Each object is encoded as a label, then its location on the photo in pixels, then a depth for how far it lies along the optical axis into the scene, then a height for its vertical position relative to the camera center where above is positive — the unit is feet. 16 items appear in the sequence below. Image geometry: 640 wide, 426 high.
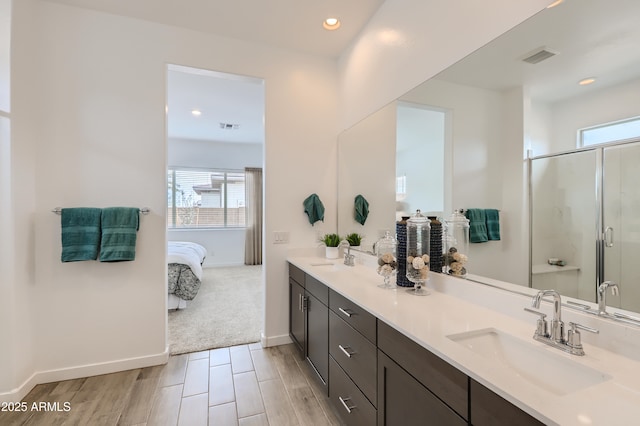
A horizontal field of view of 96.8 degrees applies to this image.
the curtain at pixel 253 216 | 22.31 -0.26
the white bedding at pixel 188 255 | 12.33 -2.00
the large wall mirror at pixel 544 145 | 3.22 +1.08
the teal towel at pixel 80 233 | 7.00 -0.51
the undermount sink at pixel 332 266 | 7.77 -1.54
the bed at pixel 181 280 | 12.04 -2.87
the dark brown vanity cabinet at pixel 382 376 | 2.79 -2.21
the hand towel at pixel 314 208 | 9.30 +0.15
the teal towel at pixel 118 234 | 7.25 -0.54
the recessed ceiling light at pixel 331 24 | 7.85 +5.34
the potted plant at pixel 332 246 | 9.18 -1.08
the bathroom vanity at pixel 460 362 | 2.40 -1.59
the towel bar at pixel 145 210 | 7.83 +0.08
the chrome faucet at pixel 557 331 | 3.08 -1.37
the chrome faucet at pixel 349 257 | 8.29 -1.33
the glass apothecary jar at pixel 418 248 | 5.31 -0.70
